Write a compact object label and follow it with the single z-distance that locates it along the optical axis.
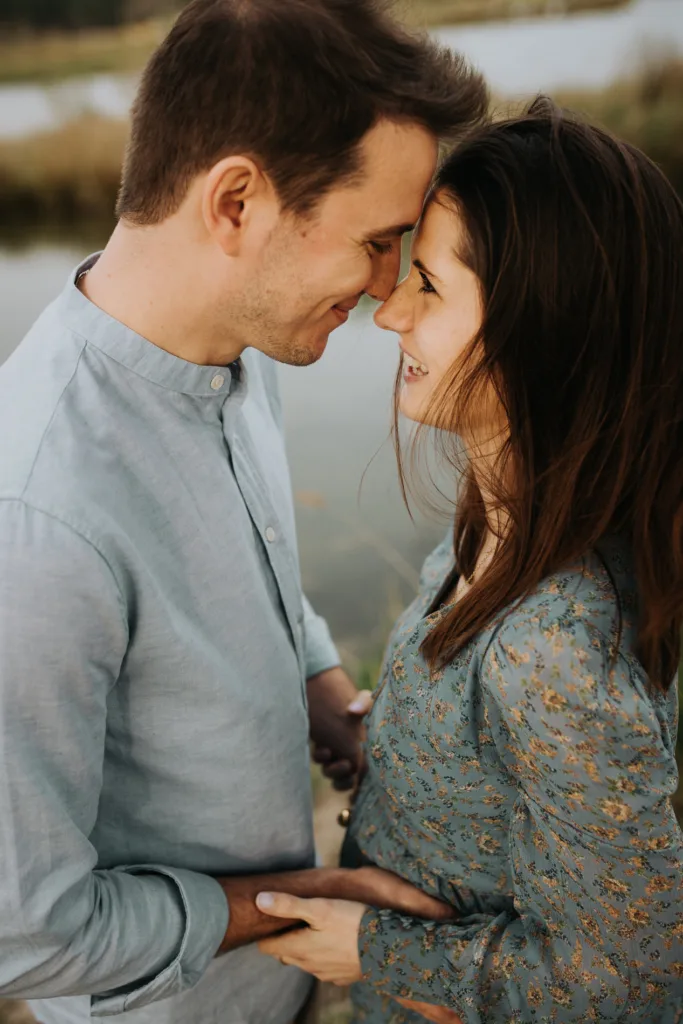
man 0.84
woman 0.84
